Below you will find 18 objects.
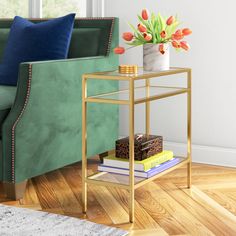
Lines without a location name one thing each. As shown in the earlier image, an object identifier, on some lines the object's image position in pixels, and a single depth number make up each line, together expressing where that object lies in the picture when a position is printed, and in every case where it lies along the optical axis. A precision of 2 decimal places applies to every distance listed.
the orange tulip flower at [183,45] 3.82
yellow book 3.63
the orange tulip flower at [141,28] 3.75
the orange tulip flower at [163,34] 3.75
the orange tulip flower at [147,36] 3.72
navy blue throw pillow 4.39
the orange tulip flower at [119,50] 3.80
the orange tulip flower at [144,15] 3.80
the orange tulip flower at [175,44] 3.76
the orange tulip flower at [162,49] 3.75
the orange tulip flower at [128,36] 3.77
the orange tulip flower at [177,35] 3.78
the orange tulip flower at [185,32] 3.82
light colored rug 3.23
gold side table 3.39
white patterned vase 3.78
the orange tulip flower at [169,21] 3.78
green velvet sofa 3.81
